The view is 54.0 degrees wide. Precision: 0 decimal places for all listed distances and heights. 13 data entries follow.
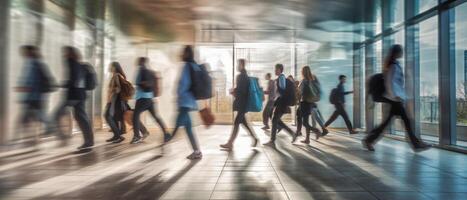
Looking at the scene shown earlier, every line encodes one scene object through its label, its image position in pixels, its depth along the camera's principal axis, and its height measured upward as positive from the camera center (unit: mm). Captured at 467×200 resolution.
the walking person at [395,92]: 6938 +96
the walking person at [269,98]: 12797 +8
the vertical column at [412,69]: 9648 +614
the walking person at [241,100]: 7949 -29
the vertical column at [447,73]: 8047 +442
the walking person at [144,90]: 8359 +154
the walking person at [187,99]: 6598 -9
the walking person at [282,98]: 8695 +5
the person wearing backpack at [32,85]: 6938 +206
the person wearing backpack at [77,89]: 7223 +150
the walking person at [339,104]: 11393 -145
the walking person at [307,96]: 9125 +47
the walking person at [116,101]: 9125 -52
